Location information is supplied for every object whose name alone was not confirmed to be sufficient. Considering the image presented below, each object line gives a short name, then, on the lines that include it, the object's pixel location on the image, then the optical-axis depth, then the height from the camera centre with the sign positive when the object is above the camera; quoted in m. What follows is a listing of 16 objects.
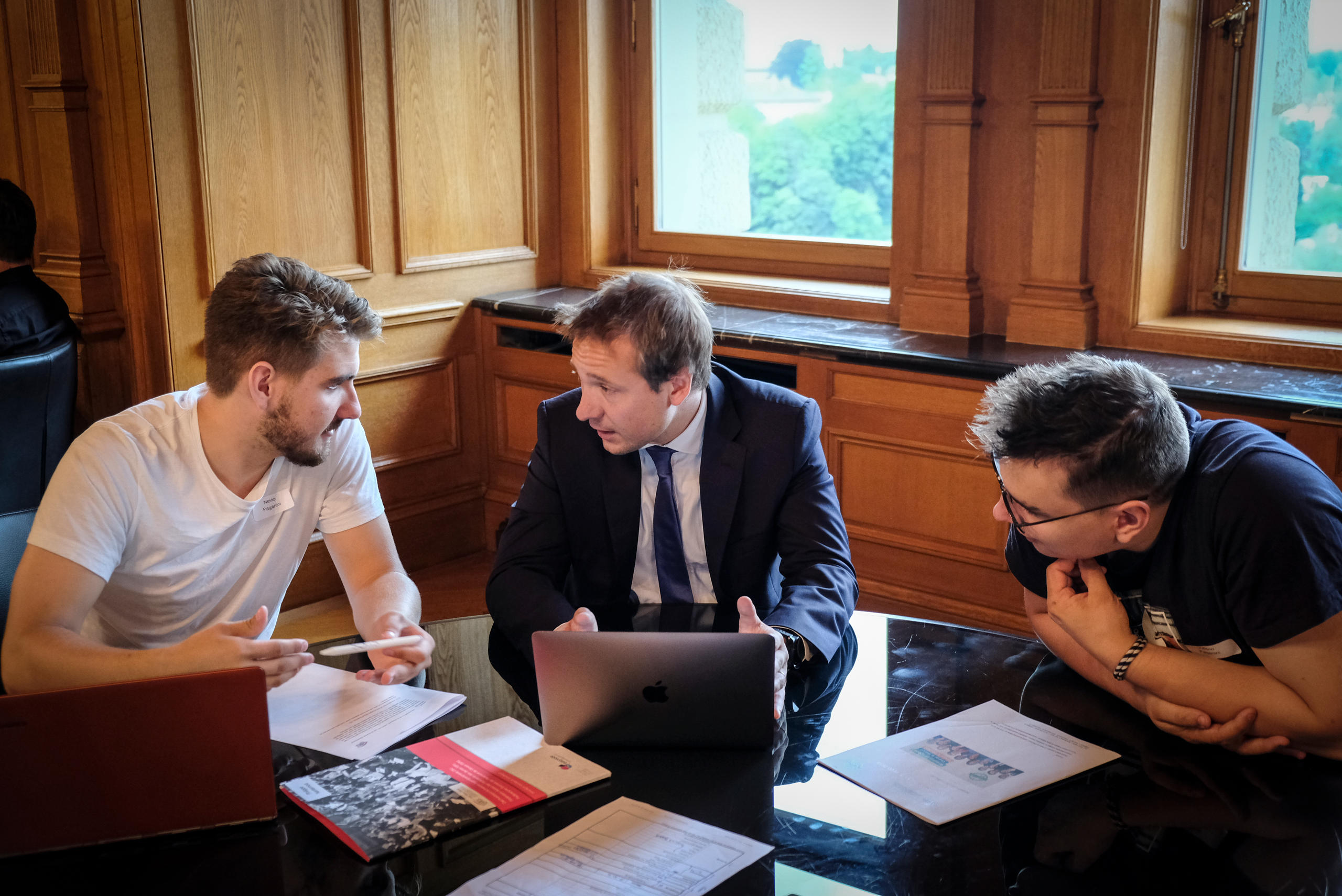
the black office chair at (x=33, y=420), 2.96 -0.49
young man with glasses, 1.42 -0.42
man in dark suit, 2.01 -0.44
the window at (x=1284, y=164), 2.96 +0.12
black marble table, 1.16 -0.63
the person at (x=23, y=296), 3.06 -0.19
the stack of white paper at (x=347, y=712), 1.47 -0.63
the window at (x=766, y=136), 3.73 +0.26
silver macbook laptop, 1.39 -0.54
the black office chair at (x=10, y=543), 1.70 -0.46
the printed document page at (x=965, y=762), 1.31 -0.63
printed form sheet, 1.15 -0.63
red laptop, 1.19 -0.54
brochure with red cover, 1.26 -0.63
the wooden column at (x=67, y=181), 3.21 +0.12
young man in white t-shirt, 1.69 -0.42
